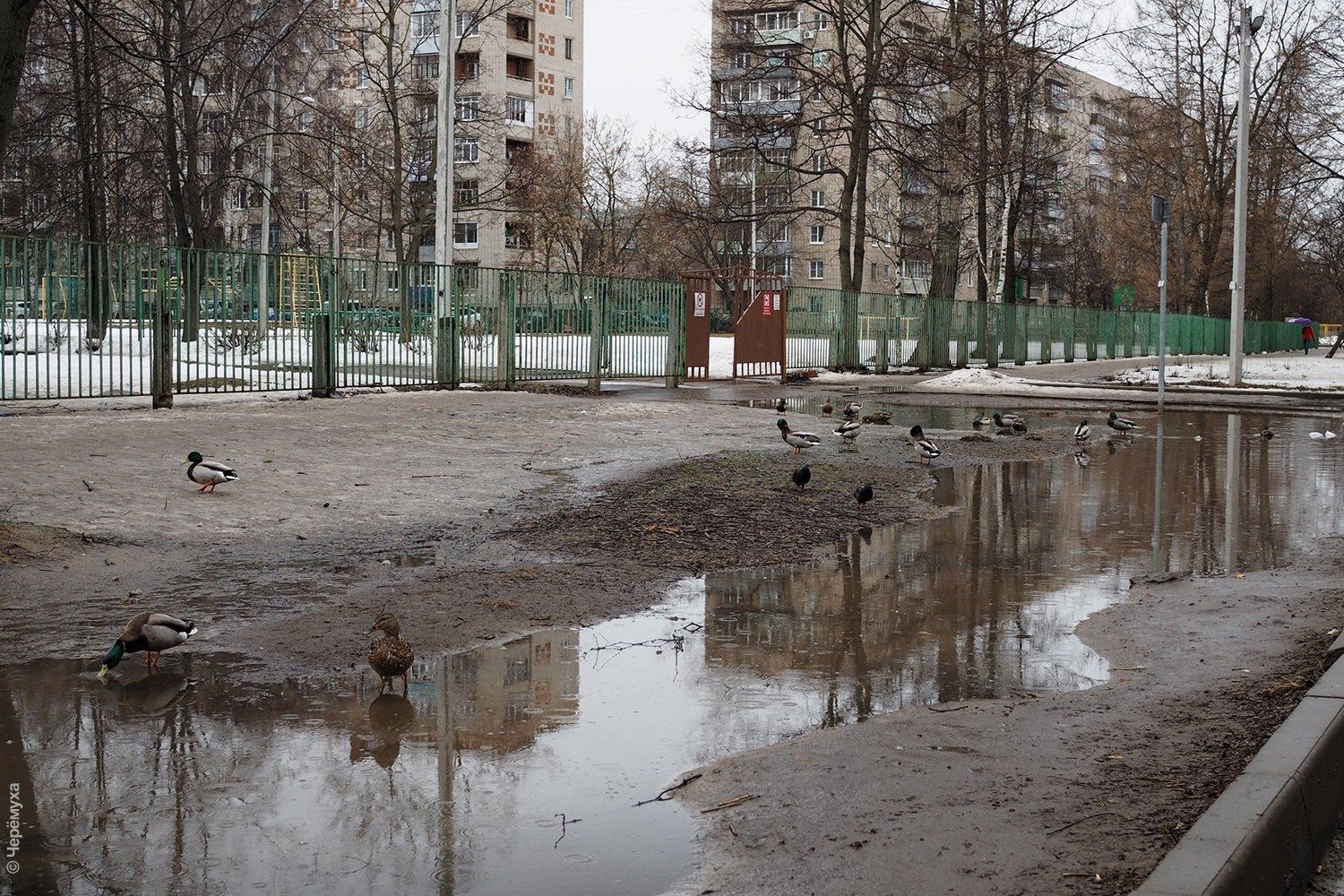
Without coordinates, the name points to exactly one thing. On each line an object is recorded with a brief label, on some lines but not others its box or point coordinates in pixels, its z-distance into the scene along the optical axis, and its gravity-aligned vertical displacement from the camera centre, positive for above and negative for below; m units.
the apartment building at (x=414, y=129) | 41.22 +8.31
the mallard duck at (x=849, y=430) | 15.90 -0.92
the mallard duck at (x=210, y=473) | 10.55 -1.00
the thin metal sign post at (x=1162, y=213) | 20.25 +2.17
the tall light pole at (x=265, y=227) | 20.08 +3.62
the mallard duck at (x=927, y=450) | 14.55 -1.05
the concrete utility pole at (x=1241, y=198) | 31.55 +3.77
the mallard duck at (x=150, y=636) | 5.94 -1.32
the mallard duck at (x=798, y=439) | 14.63 -0.95
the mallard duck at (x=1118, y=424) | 19.25 -0.99
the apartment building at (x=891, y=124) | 35.81 +7.13
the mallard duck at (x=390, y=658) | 5.73 -1.33
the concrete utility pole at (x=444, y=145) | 29.05 +4.55
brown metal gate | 31.89 +0.61
